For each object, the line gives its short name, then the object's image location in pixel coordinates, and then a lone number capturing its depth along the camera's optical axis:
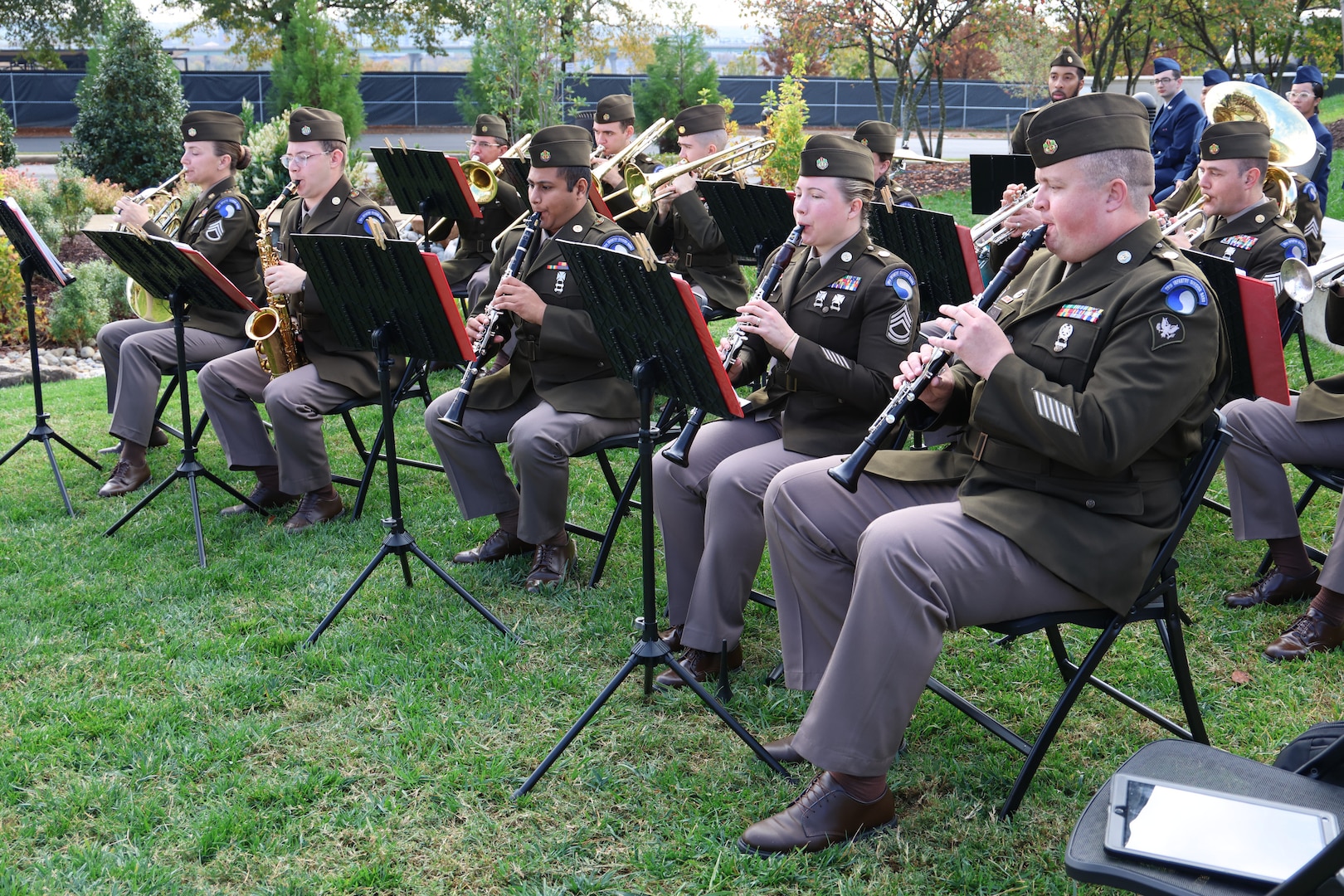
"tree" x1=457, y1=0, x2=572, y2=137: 16.59
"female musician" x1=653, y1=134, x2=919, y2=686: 3.79
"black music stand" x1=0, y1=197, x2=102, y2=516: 5.54
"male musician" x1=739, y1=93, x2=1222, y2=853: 2.80
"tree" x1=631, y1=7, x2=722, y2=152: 23.00
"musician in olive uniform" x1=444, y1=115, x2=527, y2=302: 7.59
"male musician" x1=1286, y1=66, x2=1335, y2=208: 8.94
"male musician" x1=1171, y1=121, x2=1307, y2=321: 4.81
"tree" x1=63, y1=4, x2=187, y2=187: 16.64
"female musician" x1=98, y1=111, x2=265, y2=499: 6.13
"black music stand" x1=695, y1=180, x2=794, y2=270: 6.06
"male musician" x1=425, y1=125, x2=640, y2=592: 4.70
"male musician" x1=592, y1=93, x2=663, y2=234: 7.37
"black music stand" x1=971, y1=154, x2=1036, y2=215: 7.07
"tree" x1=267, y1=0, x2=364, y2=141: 19.55
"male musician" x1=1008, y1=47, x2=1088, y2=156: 8.73
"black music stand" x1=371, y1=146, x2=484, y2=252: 6.84
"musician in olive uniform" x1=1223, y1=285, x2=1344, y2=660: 4.07
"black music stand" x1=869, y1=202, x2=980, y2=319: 4.95
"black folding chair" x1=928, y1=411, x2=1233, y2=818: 2.95
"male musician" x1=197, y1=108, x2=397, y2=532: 5.48
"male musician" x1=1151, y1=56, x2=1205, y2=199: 9.12
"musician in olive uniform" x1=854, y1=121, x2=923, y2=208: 6.48
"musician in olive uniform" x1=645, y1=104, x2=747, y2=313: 6.48
